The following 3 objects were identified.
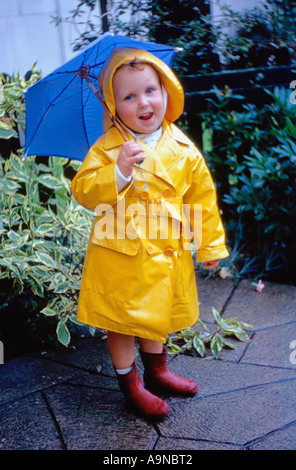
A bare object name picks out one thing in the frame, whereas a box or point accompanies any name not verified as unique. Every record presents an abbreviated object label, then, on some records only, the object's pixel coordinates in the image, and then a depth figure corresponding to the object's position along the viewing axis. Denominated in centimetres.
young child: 184
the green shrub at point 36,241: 254
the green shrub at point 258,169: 324
